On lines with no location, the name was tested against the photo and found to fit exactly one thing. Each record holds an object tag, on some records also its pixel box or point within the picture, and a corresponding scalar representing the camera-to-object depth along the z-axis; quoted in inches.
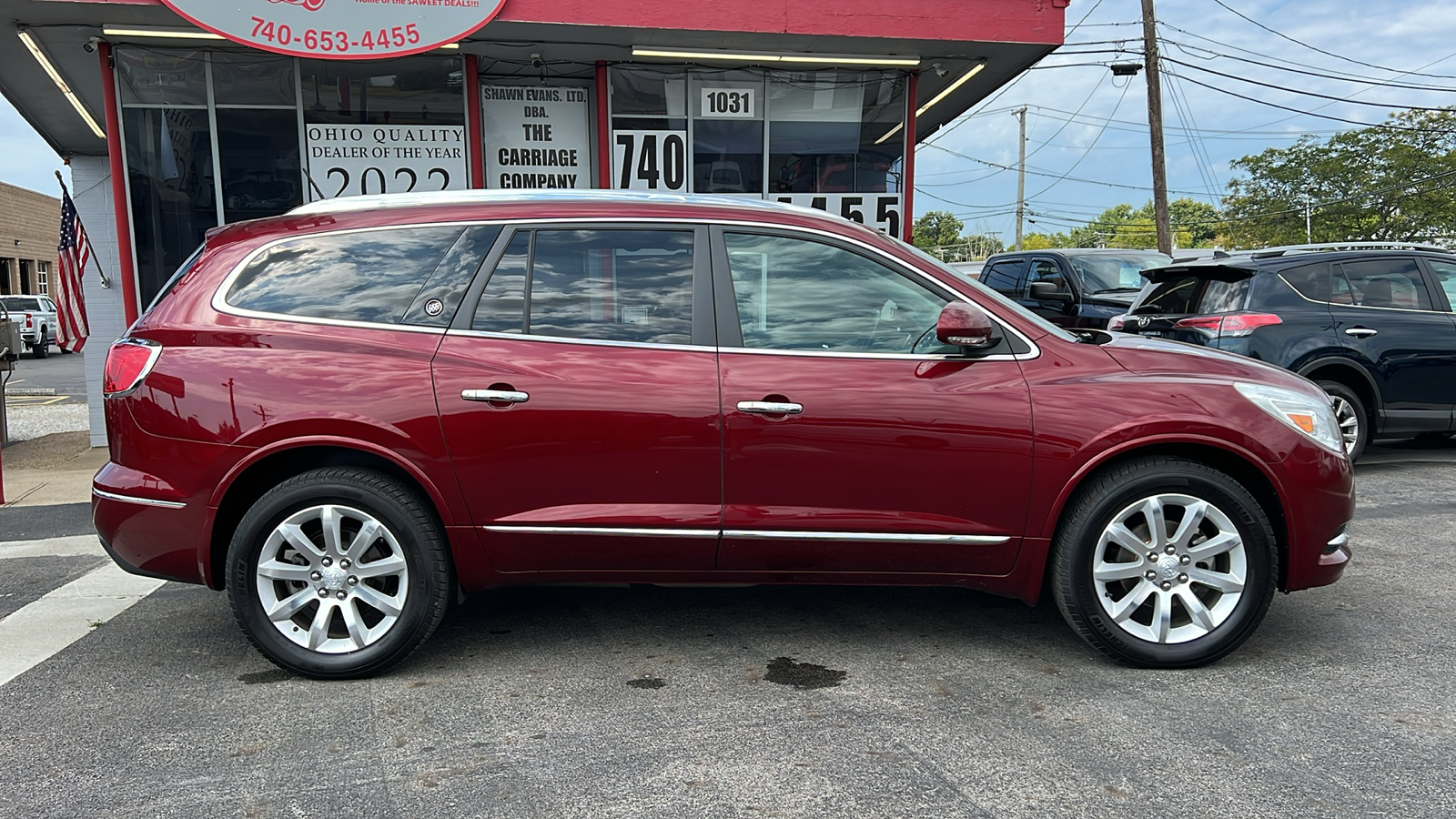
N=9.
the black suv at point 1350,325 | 300.2
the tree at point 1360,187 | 1545.3
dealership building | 330.0
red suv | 144.0
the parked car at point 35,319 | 1042.7
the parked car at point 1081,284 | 426.9
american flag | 410.6
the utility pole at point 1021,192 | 2287.9
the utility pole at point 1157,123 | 829.2
